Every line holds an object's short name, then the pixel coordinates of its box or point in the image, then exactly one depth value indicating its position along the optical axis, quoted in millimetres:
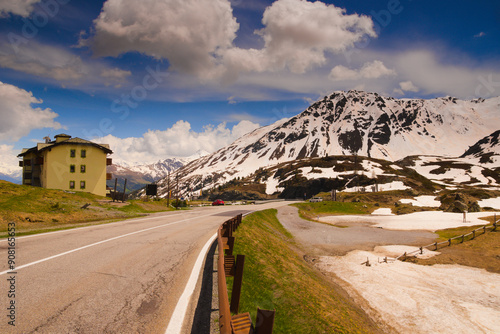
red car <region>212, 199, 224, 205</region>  66744
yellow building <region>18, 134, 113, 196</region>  49094
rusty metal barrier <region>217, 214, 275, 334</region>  2939
